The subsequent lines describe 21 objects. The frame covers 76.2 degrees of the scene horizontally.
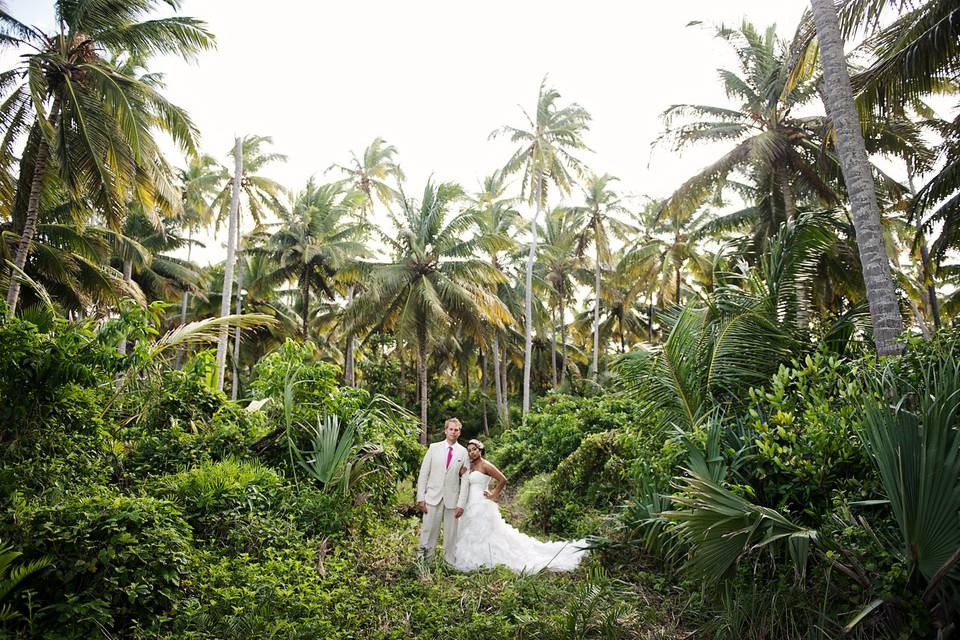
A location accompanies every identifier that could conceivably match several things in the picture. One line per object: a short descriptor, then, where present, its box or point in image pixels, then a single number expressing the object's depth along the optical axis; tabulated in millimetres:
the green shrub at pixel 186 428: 7340
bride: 6672
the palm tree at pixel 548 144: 22922
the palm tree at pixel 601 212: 26859
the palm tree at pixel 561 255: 27672
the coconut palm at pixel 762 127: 15516
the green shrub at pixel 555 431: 13844
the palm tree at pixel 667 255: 24516
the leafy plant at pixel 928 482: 3479
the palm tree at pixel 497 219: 25336
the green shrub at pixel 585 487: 8758
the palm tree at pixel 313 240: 23903
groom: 6781
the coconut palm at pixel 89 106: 10383
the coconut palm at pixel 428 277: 20312
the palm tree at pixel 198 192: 22844
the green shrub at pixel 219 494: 5871
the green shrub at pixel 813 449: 4574
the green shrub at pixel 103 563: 4066
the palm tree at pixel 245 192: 17625
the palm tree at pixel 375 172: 30984
